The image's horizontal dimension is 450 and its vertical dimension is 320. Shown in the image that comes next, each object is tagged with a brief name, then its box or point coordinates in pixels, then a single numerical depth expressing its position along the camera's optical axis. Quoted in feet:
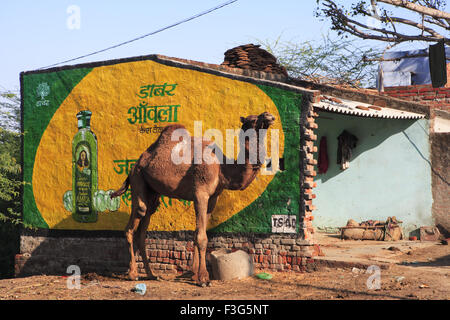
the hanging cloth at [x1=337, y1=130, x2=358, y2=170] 48.08
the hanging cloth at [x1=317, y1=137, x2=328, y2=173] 49.52
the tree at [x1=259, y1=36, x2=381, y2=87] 96.94
